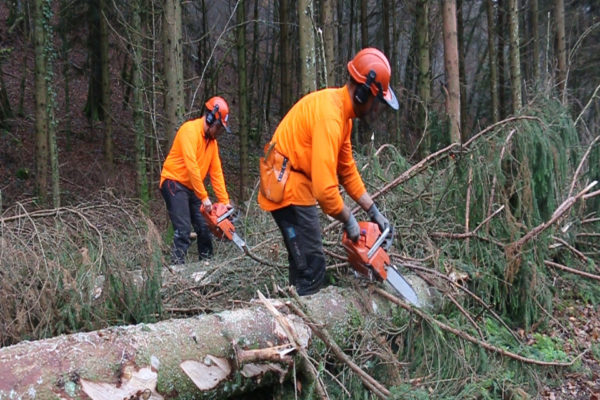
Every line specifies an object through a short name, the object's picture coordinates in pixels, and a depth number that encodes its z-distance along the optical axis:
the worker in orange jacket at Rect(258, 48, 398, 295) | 3.38
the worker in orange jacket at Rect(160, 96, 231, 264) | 5.48
